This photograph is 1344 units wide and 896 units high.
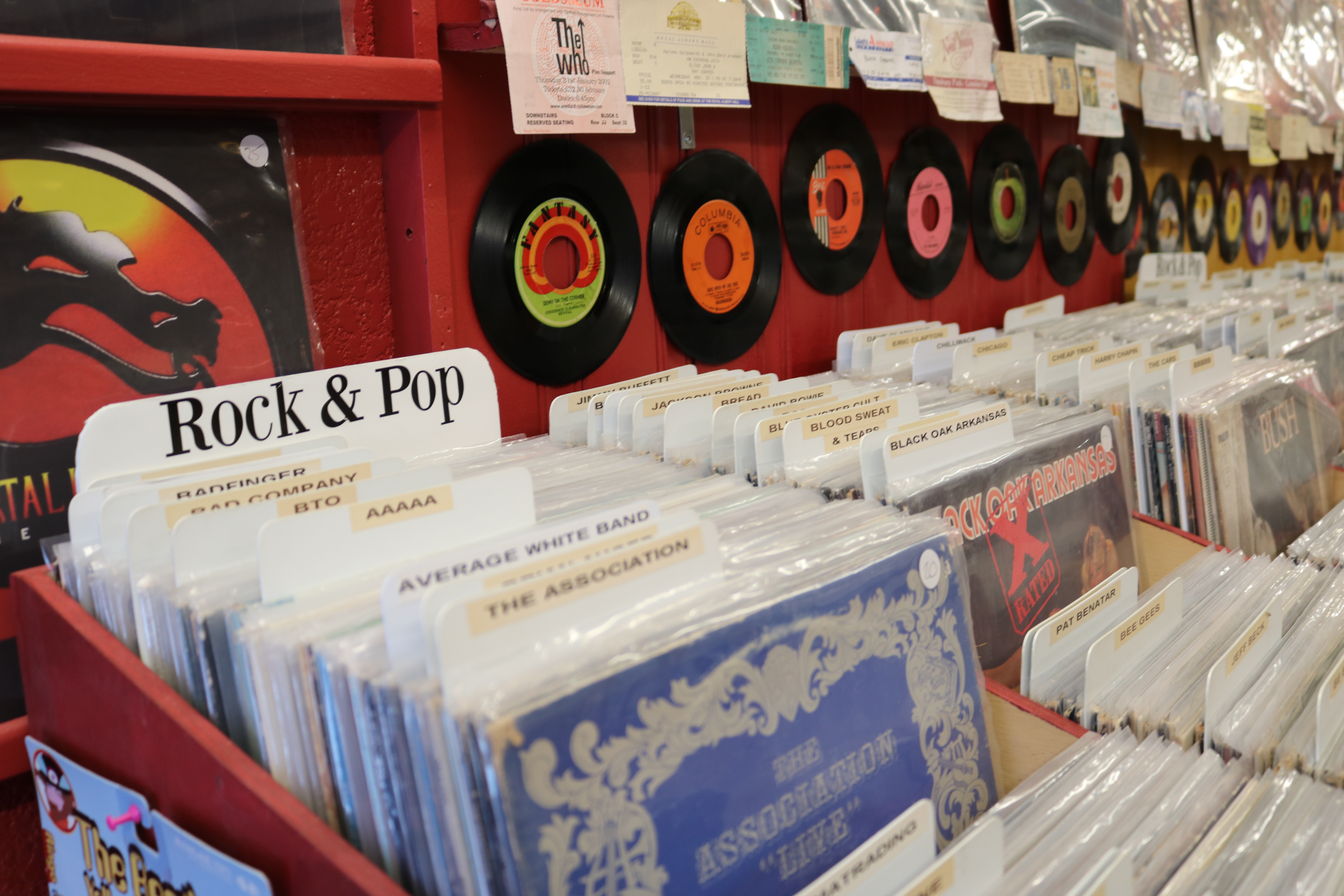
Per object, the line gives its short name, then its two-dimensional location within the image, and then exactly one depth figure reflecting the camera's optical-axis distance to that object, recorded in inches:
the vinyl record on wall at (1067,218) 107.1
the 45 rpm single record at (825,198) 75.8
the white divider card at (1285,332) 81.4
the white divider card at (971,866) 25.9
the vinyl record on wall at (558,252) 55.4
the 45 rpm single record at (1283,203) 165.5
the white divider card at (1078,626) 39.3
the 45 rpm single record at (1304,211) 173.3
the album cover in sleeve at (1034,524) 42.7
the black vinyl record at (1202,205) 138.6
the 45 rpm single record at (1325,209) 182.4
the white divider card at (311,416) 37.0
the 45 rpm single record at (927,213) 86.2
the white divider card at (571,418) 53.0
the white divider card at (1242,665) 37.2
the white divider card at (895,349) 72.1
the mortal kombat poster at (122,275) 39.9
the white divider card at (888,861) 25.2
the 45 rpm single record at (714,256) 66.4
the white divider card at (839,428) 43.6
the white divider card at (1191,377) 58.2
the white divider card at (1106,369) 60.5
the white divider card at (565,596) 23.6
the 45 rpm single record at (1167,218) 130.0
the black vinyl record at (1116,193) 116.2
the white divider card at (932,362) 69.0
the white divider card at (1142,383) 58.9
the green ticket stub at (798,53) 62.9
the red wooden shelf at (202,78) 37.7
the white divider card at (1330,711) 35.8
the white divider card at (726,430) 47.1
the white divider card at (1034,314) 94.0
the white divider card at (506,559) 24.7
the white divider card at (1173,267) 124.3
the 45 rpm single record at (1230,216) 146.9
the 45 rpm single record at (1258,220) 156.9
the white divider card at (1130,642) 38.2
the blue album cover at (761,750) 23.4
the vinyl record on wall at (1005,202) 95.8
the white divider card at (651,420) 49.3
